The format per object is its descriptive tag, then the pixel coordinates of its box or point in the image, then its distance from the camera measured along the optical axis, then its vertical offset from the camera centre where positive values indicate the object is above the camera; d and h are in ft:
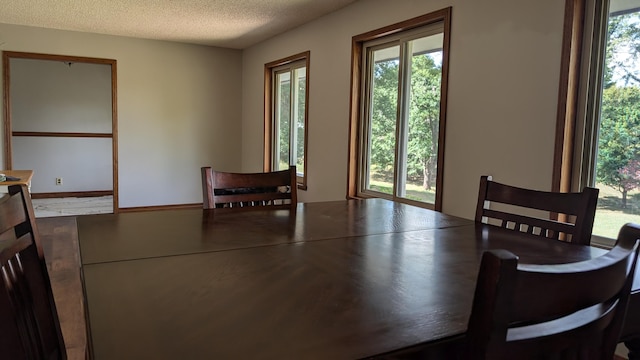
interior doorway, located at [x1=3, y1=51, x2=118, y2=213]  23.62 +0.44
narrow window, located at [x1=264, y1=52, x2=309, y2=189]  16.78 +1.08
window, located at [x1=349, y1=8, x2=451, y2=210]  10.96 +0.87
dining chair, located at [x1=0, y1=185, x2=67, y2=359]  2.88 -1.14
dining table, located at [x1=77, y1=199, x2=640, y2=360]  2.38 -1.03
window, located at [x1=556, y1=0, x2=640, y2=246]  7.13 +0.53
